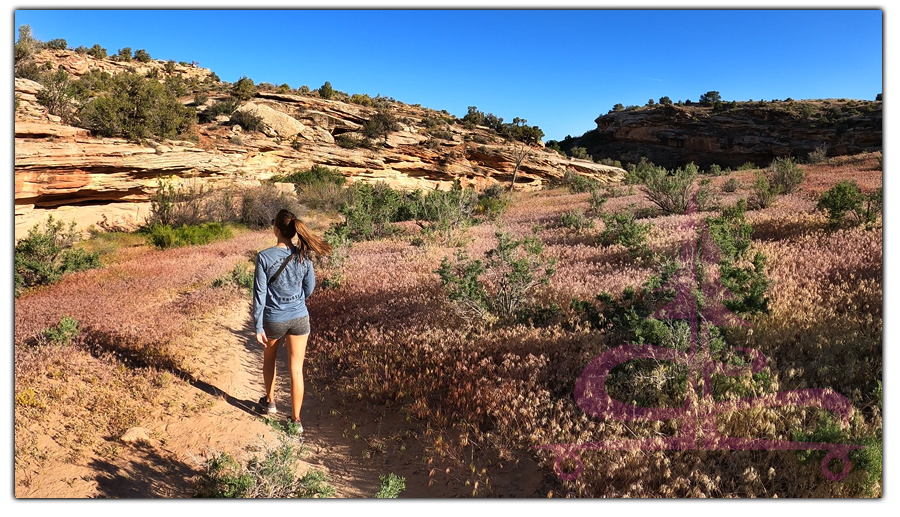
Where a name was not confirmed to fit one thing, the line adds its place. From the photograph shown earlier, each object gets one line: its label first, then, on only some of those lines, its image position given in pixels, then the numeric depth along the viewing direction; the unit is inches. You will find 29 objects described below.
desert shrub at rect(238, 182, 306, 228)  786.8
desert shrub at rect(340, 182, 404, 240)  561.0
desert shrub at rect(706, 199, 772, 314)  164.4
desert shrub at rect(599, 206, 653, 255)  304.7
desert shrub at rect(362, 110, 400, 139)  1376.7
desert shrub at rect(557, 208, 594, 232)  461.7
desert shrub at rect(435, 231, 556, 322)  216.1
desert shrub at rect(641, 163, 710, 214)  514.1
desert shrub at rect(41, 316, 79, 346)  215.9
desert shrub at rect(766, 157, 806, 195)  571.2
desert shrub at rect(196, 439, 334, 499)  120.2
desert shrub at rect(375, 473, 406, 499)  118.1
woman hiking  163.3
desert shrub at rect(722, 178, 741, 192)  698.2
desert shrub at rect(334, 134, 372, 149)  1300.4
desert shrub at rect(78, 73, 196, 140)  733.9
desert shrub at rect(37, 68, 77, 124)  744.3
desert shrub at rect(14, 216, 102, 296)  346.3
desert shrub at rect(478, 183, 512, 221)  737.5
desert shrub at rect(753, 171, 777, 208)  465.9
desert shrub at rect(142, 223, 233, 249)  585.6
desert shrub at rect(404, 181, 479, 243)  524.1
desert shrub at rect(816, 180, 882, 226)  277.9
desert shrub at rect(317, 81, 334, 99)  1700.3
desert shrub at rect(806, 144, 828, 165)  1051.6
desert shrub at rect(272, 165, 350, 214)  932.6
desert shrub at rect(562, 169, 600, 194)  1032.7
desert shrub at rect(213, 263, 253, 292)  355.9
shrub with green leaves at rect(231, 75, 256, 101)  1341.0
